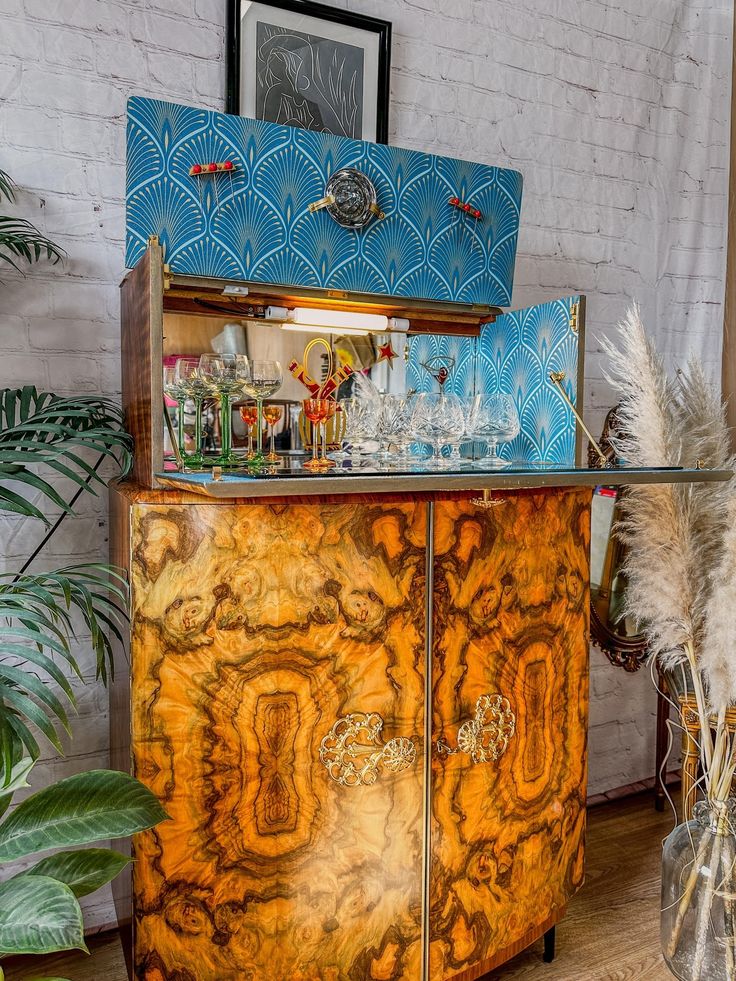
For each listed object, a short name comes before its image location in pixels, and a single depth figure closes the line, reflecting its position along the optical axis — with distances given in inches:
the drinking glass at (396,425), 72.4
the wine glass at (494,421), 74.2
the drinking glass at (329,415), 59.7
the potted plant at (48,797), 41.8
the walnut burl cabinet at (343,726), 51.3
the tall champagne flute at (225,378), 61.5
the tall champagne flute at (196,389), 60.7
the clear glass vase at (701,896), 67.8
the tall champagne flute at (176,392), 63.7
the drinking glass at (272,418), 65.2
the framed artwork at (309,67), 76.0
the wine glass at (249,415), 65.7
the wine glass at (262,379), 63.4
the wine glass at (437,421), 70.2
